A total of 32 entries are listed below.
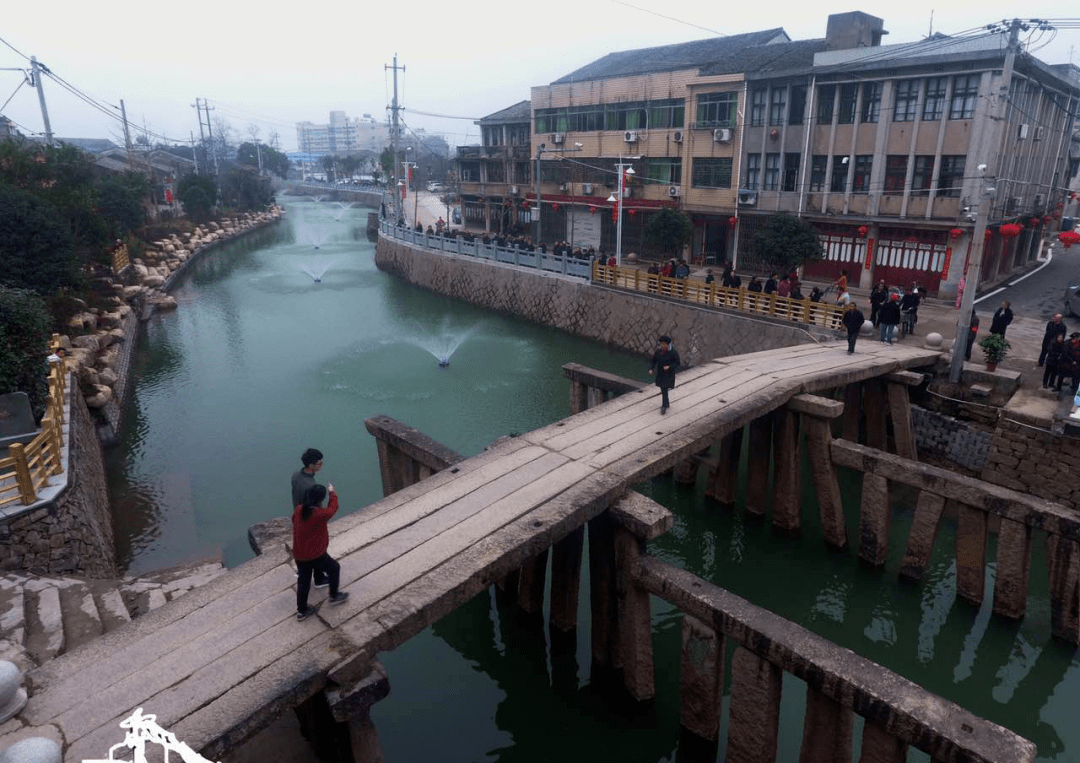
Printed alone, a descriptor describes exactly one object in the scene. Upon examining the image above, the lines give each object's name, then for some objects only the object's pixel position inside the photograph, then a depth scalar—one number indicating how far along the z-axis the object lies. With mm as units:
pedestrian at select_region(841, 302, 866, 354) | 15562
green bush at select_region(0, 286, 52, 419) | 12609
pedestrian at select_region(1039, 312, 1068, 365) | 14907
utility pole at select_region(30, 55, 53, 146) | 32281
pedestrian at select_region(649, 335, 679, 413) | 11711
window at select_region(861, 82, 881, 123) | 25156
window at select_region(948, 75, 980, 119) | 22812
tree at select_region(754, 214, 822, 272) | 22219
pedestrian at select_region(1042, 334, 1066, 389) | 14461
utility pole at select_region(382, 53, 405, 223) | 43531
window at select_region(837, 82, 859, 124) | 25789
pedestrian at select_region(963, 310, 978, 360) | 16719
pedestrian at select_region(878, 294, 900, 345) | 17266
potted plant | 15430
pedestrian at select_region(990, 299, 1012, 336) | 16812
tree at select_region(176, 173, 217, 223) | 58062
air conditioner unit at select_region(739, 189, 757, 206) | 29281
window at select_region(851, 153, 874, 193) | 25719
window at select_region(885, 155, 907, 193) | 24859
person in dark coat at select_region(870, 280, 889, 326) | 19600
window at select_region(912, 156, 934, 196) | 24109
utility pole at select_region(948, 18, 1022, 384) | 14430
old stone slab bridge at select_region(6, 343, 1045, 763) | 5547
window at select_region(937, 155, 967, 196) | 23375
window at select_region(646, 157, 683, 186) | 32906
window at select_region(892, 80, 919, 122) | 24188
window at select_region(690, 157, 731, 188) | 30597
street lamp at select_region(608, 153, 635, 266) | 26391
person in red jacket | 5977
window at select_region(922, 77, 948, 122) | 23453
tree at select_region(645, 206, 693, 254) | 28094
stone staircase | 7645
